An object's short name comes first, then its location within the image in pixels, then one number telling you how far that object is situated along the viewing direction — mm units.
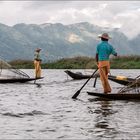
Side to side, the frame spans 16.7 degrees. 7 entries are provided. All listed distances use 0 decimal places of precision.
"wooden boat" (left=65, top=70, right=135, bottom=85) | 21278
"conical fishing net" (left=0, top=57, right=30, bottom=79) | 28341
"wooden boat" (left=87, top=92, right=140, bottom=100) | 16578
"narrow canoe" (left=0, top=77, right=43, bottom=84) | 28180
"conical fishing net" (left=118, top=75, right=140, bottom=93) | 17031
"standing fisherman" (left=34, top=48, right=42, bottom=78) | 29575
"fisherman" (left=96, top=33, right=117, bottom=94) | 17703
